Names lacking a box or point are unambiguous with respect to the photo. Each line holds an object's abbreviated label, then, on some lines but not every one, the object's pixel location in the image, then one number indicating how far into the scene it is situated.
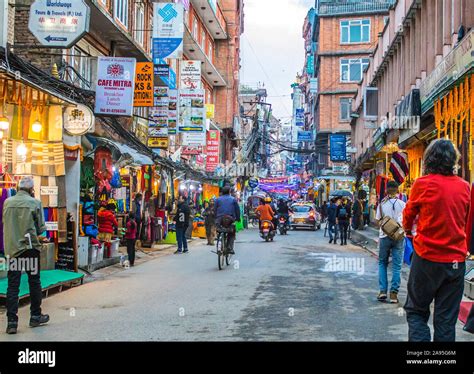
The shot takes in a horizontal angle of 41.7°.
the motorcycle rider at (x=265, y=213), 26.42
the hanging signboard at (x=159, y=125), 25.39
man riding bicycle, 15.84
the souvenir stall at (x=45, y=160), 13.21
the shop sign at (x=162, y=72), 23.22
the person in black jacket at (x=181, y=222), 20.72
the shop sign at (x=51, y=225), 13.33
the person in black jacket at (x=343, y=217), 24.94
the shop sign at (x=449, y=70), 12.16
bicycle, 15.48
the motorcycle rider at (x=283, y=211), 33.59
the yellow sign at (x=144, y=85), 20.08
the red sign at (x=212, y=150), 41.41
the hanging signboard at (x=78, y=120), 14.04
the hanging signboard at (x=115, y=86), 16.30
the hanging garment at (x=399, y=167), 17.86
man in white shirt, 10.12
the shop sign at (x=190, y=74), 29.73
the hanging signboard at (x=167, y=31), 22.22
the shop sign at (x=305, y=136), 70.56
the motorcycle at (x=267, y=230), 26.04
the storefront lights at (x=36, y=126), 13.67
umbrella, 41.32
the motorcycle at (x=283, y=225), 33.22
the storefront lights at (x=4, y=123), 12.91
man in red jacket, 5.41
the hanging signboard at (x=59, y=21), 13.07
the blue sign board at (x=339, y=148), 48.25
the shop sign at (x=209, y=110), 37.82
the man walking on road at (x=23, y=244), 7.95
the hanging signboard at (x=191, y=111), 28.16
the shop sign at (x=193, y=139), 29.80
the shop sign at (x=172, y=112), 26.15
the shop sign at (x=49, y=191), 13.88
